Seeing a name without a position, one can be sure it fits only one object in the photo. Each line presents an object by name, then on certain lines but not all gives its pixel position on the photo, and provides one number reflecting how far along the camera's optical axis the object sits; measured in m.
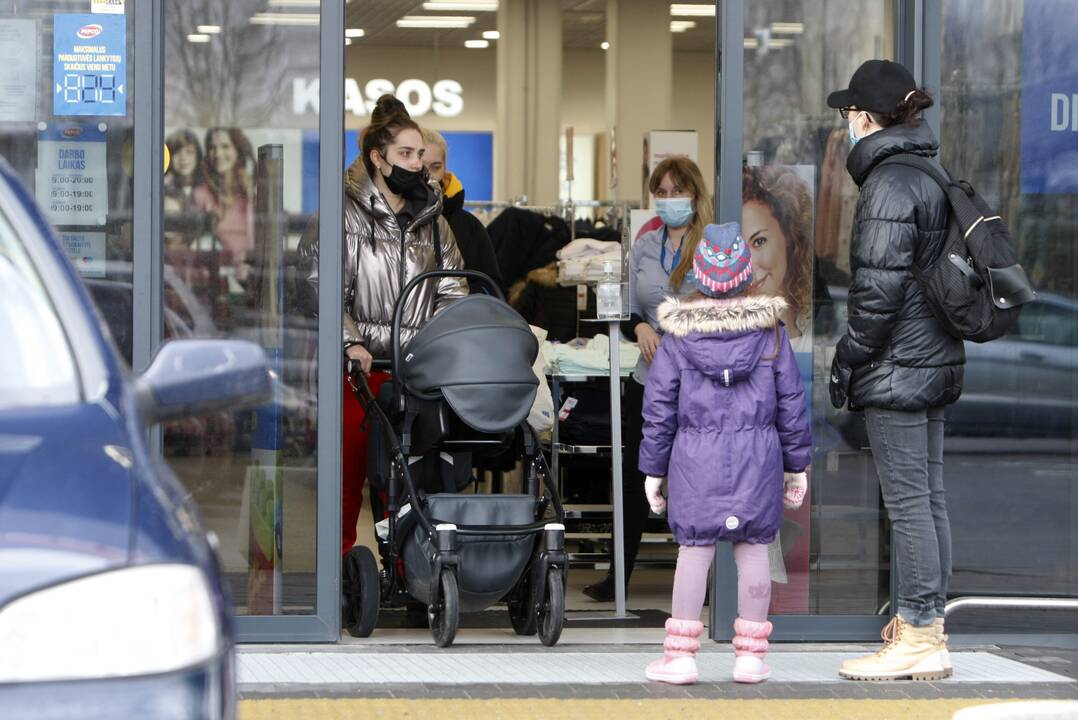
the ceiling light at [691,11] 35.47
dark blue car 4.78
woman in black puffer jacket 11.14
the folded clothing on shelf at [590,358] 15.58
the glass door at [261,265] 12.48
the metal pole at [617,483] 14.39
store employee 14.56
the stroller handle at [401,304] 12.27
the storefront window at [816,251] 12.99
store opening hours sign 12.33
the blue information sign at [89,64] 12.28
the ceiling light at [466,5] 37.66
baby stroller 12.12
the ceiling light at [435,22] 40.03
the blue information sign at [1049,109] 13.17
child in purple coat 10.86
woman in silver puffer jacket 13.40
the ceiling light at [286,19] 12.58
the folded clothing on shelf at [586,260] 15.36
